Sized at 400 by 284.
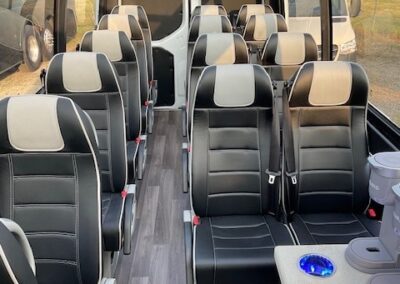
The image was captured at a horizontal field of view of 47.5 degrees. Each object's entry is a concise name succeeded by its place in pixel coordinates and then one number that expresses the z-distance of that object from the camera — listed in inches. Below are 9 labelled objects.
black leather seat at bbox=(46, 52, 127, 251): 100.1
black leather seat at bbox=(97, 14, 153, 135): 164.8
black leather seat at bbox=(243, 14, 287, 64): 175.6
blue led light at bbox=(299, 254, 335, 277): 51.6
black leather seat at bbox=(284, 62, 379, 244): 89.6
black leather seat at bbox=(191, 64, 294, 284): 89.8
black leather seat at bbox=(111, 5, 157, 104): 188.8
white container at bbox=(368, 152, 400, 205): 48.4
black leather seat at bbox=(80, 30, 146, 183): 130.5
